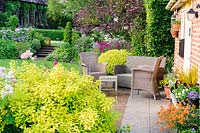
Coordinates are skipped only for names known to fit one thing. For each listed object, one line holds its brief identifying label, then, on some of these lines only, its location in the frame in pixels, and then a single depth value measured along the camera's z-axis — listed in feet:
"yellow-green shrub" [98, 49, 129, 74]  39.47
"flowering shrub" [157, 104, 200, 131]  16.83
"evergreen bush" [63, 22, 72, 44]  68.69
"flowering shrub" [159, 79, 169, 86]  28.66
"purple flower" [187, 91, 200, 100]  18.86
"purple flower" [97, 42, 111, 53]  54.70
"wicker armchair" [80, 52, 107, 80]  35.68
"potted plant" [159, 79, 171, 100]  27.43
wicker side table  33.06
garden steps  78.40
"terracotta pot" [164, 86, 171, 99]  27.36
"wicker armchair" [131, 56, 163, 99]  29.91
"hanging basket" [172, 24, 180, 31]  33.93
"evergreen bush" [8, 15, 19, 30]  89.16
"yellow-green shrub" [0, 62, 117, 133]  15.28
